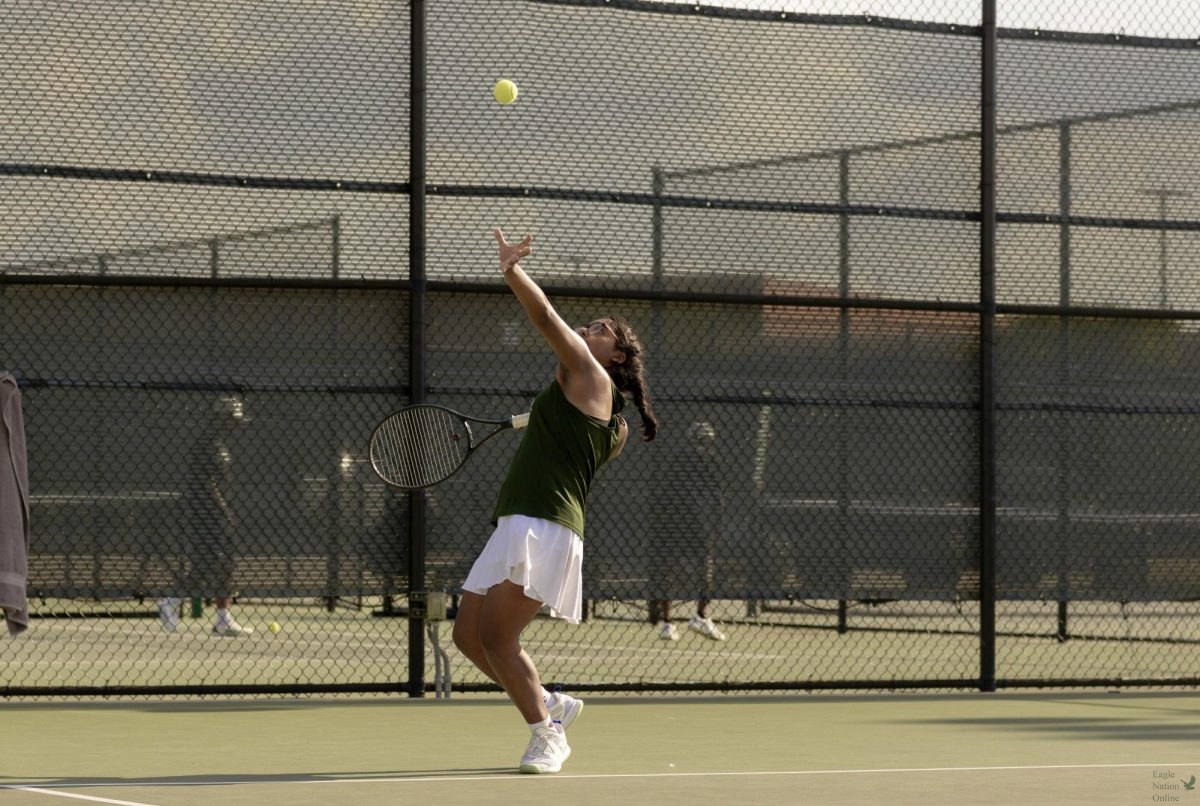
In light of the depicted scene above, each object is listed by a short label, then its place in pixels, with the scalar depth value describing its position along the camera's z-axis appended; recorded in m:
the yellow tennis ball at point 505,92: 18.08
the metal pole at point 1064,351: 20.61
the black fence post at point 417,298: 18.67
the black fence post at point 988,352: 20.30
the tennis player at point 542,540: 13.52
